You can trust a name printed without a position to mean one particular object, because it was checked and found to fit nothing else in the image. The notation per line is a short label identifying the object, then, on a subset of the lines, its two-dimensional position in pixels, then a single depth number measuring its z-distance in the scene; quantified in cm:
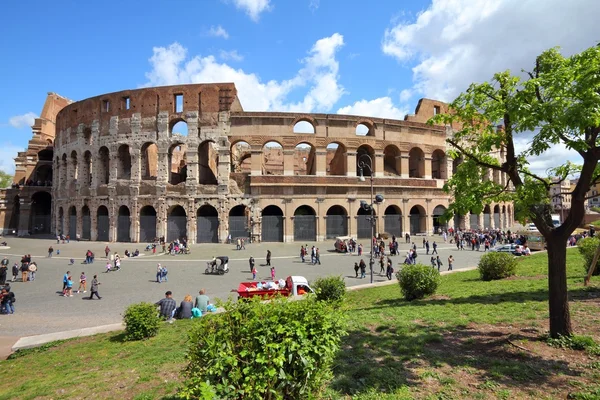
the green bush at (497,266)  1211
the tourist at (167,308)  1012
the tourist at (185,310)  1037
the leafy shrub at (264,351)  323
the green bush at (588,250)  1094
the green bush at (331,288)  1059
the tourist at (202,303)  1037
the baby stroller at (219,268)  1849
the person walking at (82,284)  1502
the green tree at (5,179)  5432
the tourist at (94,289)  1380
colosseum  3066
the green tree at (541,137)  484
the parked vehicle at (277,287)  1201
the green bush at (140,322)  832
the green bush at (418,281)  1008
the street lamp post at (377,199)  1616
